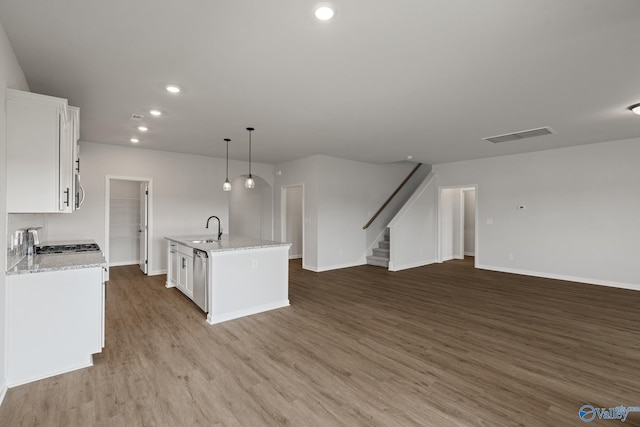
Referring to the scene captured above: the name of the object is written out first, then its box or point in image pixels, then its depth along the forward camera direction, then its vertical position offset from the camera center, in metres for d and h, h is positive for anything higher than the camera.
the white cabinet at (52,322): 2.37 -0.87
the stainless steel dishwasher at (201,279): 3.85 -0.84
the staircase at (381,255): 7.30 -1.00
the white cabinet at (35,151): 2.34 +0.48
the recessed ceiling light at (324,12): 1.86 +1.24
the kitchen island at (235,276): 3.73 -0.80
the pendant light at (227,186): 4.78 +0.43
